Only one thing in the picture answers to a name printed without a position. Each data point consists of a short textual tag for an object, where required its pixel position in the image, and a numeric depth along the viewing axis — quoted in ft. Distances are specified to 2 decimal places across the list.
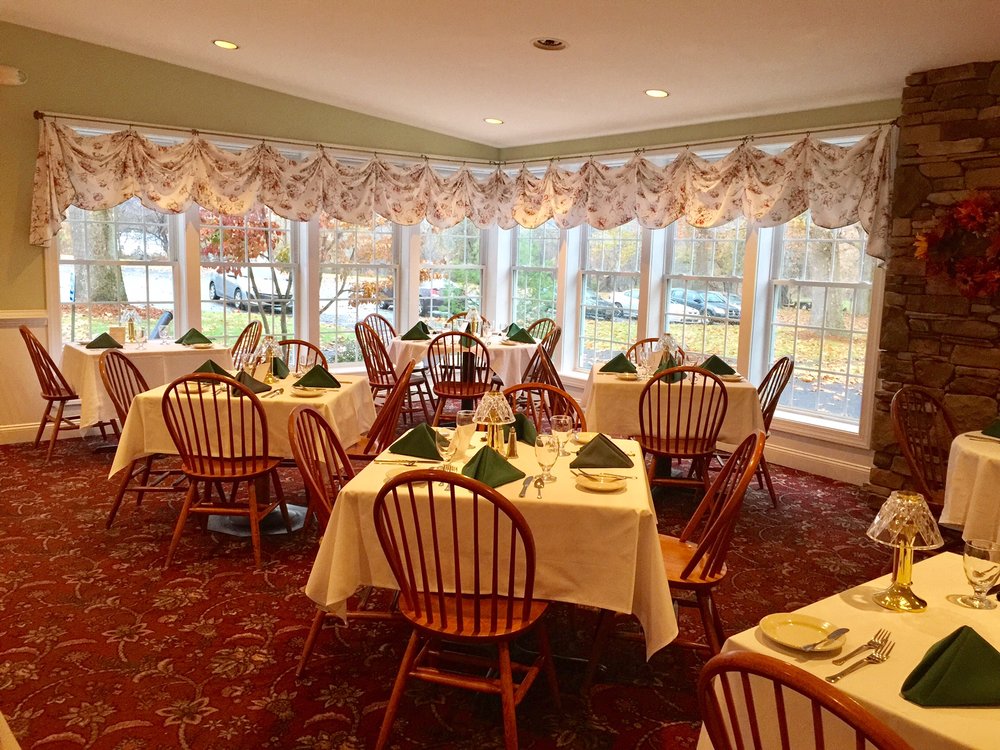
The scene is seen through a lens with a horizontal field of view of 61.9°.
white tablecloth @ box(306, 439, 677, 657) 8.05
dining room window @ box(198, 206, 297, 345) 22.36
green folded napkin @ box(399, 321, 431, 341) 21.63
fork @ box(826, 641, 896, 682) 5.00
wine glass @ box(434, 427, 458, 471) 9.37
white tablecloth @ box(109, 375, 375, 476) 13.19
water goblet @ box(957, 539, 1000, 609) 5.90
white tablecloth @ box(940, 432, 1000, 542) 10.70
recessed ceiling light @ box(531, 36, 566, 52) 15.62
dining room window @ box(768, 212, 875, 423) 18.63
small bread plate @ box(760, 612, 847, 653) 5.34
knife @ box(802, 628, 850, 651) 5.27
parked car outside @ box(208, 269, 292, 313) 22.61
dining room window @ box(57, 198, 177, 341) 20.54
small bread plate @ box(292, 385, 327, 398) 13.58
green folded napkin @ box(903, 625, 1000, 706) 4.66
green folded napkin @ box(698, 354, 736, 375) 16.39
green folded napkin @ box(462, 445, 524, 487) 8.80
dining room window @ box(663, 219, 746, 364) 21.17
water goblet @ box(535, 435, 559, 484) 8.66
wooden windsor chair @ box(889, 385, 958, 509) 12.46
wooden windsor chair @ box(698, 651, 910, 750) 3.92
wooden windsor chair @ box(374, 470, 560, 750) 7.37
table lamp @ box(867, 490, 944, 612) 6.10
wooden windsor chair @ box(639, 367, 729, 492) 14.49
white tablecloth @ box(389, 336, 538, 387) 20.74
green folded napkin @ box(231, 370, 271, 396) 13.65
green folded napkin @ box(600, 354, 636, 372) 16.80
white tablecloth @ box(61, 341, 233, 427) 17.85
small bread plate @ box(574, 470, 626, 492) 8.56
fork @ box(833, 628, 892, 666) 5.21
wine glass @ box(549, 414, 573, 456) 9.75
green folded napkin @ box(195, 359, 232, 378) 13.87
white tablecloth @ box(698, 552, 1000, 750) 4.50
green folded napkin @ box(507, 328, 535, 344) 21.69
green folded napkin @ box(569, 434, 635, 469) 9.39
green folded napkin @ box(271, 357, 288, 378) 14.85
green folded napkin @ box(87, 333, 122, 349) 18.48
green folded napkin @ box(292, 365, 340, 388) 14.05
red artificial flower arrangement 14.30
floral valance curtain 17.87
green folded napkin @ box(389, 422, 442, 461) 9.63
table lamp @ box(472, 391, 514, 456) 9.50
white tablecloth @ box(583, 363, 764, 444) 15.75
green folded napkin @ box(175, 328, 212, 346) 19.63
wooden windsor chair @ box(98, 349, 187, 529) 14.02
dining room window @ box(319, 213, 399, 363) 24.20
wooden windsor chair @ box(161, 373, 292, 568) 12.30
